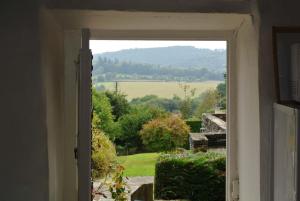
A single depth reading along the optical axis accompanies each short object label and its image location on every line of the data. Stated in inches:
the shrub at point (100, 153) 111.9
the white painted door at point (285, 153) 61.9
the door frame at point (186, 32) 87.5
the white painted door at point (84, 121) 74.7
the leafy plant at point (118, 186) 113.0
